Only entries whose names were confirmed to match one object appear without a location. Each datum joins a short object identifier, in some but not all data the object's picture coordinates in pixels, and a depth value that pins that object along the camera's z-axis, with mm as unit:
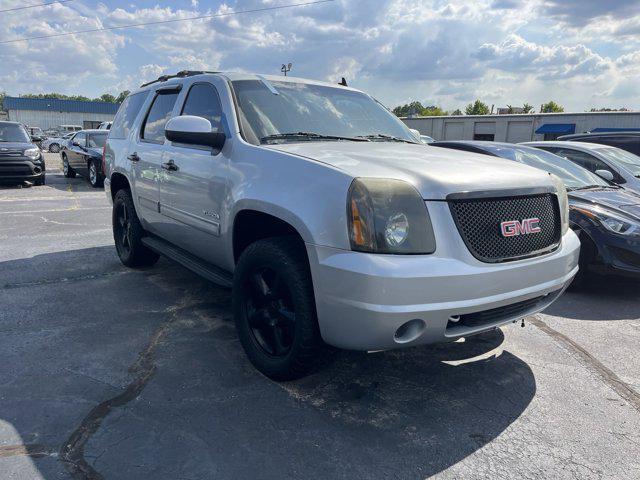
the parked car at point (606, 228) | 4895
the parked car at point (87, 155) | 13789
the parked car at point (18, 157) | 12469
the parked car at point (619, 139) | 9719
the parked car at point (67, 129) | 48031
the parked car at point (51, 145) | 33875
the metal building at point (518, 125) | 31867
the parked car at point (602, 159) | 7355
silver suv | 2430
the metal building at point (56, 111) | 74438
